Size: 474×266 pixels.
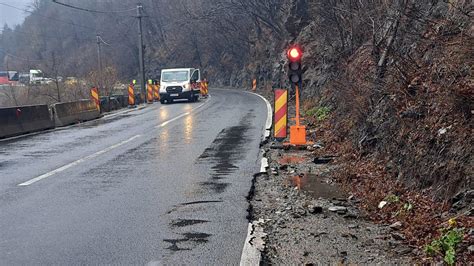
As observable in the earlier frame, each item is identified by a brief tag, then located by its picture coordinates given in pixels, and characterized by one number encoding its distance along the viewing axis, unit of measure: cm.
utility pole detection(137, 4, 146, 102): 3941
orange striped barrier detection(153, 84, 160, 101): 4081
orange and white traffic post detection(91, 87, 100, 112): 2556
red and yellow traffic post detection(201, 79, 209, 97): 4362
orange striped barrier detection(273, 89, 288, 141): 1322
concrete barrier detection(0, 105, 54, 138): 1615
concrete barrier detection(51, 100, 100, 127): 2016
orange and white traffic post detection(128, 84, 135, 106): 3354
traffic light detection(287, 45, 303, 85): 1234
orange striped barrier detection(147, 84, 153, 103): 3875
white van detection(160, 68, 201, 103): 3551
